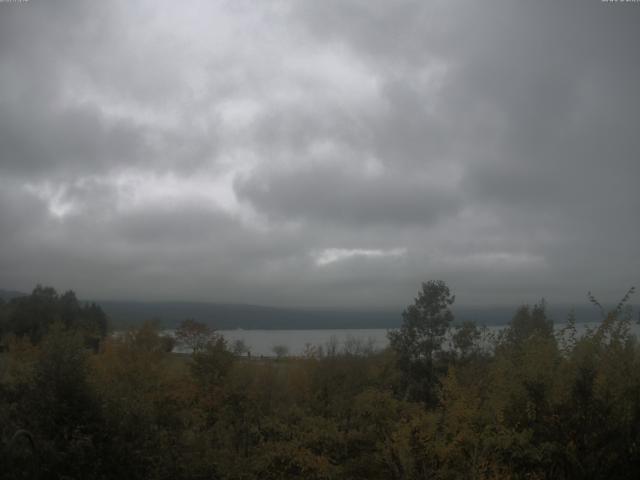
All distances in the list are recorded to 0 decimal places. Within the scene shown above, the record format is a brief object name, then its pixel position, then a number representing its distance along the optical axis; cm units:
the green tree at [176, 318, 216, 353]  3209
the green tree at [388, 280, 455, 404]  3894
